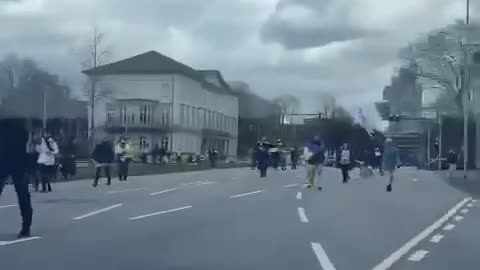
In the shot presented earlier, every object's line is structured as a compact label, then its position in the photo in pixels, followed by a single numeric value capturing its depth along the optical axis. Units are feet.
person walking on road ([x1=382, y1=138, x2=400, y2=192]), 86.17
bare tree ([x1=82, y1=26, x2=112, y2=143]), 112.88
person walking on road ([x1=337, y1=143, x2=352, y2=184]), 98.34
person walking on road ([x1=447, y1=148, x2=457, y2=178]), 137.18
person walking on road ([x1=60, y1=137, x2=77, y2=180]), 89.51
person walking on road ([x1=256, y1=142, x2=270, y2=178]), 83.06
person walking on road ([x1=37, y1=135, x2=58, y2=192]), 71.36
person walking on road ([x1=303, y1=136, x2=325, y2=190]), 82.13
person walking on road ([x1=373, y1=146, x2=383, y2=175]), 129.97
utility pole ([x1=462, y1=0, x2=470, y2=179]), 123.22
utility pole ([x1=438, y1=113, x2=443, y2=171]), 170.33
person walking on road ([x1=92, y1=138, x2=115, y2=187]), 86.07
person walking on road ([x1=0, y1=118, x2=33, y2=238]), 36.73
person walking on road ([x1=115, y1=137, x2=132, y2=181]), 96.43
